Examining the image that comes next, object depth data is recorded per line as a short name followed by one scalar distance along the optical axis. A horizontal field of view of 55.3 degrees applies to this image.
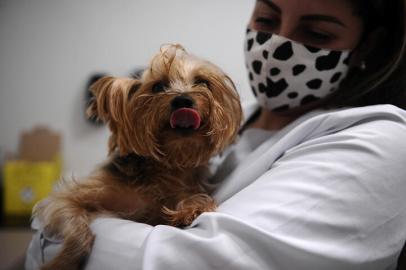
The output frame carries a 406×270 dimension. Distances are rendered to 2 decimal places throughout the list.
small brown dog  1.03
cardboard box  2.33
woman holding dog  0.79
